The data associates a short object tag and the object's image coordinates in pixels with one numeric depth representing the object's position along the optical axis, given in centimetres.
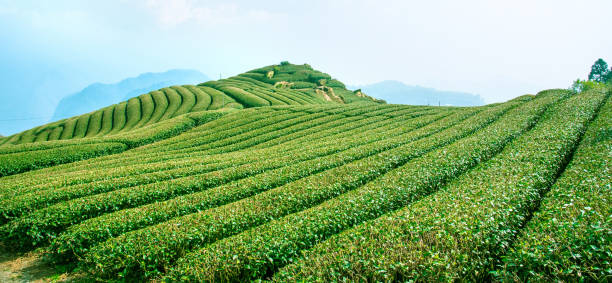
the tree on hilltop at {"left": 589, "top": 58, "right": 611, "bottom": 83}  10175
